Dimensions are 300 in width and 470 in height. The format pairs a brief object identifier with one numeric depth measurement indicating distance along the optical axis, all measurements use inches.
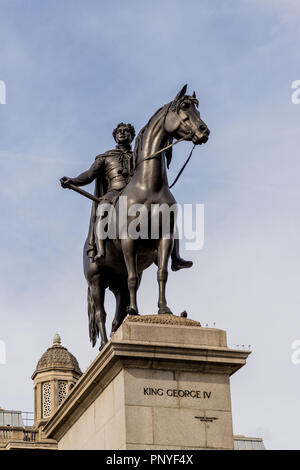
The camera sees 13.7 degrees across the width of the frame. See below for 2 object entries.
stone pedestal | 852.0
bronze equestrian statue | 935.7
